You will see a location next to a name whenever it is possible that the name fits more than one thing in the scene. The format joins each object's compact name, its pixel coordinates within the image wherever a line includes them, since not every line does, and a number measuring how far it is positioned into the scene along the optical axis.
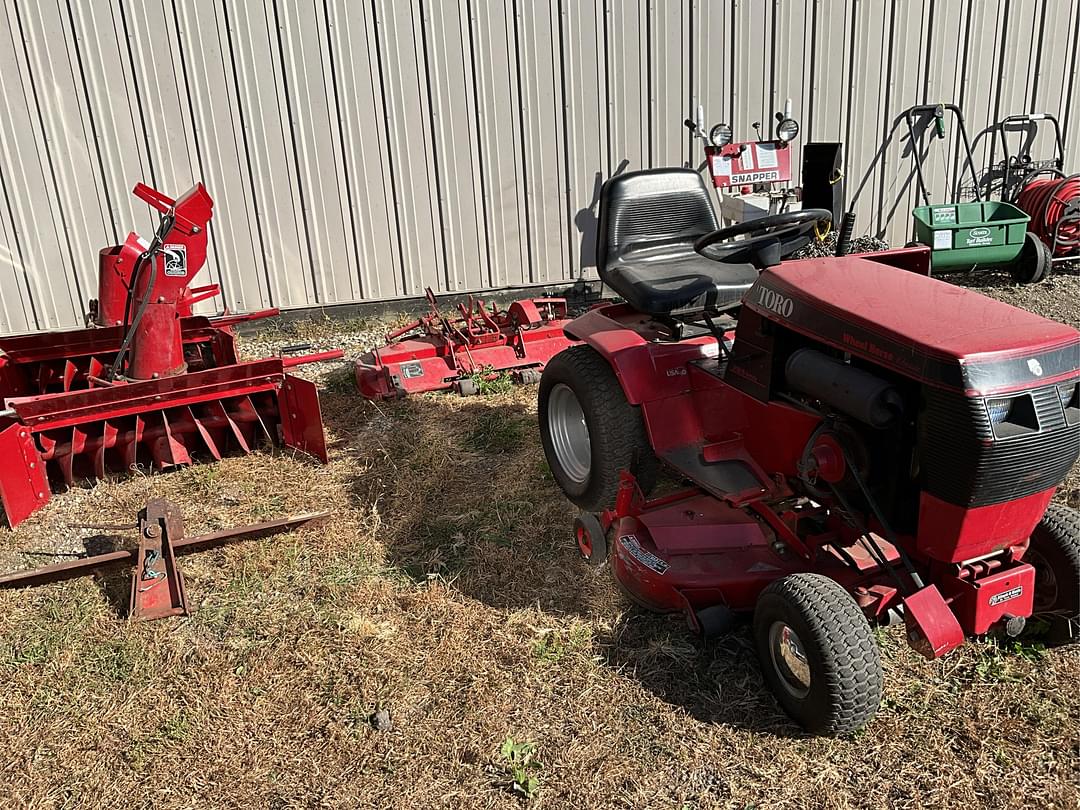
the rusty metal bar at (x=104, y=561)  2.86
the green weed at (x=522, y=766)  2.02
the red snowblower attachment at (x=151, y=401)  3.44
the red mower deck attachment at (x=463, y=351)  4.48
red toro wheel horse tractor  1.88
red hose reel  6.52
